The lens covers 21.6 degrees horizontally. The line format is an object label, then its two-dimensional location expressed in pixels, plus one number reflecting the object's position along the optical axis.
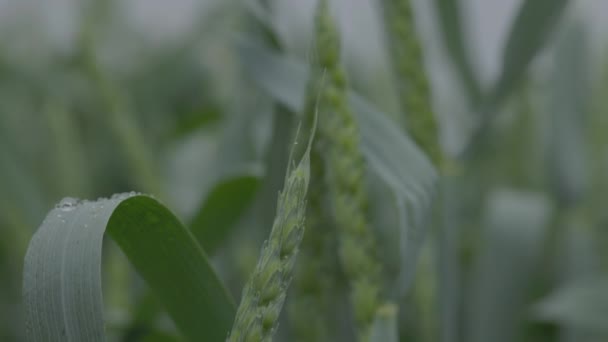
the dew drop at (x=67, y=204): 0.38
